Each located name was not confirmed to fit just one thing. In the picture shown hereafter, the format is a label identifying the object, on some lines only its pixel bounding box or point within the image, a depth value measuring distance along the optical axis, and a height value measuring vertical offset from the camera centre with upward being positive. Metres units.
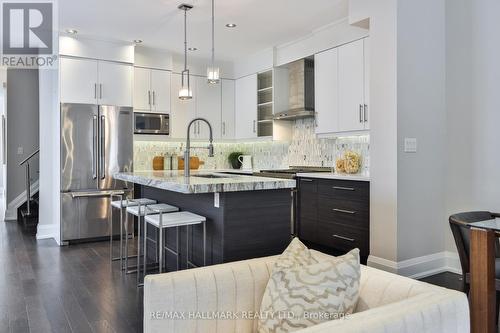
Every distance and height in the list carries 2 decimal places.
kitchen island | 2.62 -0.39
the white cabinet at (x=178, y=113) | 5.98 +0.75
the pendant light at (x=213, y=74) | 3.78 +0.85
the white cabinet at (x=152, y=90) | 5.66 +1.06
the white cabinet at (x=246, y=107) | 6.20 +0.88
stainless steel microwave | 5.62 +0.56
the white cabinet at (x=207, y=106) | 6.30 +0.91
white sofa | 1.17 -0.50
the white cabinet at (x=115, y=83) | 5.23 +1.08
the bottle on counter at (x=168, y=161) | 5.92 -0.01
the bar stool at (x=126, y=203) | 3.84 -0.43
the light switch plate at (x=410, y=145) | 3.50 +0.14
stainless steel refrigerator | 4.99 -0.01
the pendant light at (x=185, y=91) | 4.03 +0.73
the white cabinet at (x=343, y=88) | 4.35 +0.87
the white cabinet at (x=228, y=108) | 6.57 +0.90
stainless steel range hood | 5.34 +1.00
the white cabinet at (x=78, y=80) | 4.99 +1.06
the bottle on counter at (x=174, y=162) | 5.97 -0.02
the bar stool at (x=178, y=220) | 2.81 -0.44
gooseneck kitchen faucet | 3.45 -0.01
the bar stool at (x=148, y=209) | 3.34 -0.43
